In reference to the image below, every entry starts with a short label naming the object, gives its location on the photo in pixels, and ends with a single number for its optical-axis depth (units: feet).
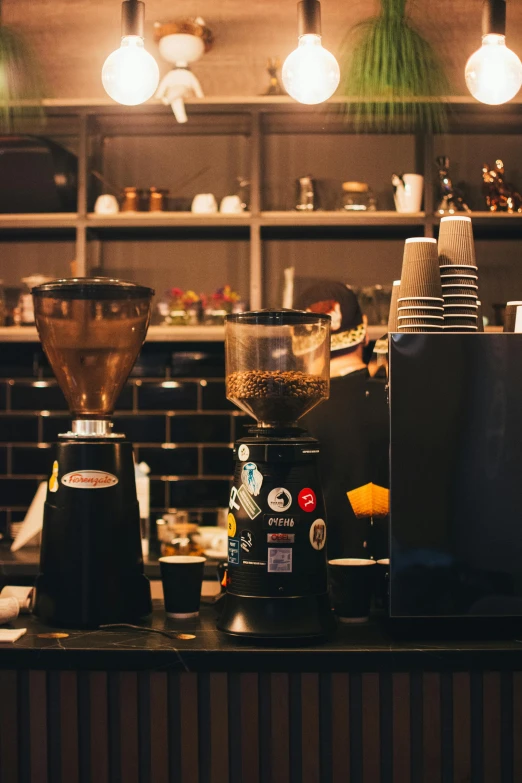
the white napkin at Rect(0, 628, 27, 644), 4.51
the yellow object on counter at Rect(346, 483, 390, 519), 5.90
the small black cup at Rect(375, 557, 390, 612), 5.23
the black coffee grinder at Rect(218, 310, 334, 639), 4.53
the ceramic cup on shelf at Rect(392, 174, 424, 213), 10.20
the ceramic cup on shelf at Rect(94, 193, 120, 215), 10.39
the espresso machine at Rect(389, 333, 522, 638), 4.65
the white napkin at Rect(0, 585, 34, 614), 5.26
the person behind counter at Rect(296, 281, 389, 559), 6.11
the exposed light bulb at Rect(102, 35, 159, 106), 7.31
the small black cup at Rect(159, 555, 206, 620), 5.03
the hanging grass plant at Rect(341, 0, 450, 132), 9.85
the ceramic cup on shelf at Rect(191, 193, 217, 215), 10.37
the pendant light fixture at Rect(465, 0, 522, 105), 6.99
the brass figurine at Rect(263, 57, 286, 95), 10.37
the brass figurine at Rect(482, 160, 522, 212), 10.33
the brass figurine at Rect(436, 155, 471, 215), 10.17
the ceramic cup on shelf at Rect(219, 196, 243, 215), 10.33
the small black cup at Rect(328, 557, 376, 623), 4.97
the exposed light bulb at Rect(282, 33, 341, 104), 7.15
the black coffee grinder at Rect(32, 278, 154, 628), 4.90
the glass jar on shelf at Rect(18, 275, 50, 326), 10.50
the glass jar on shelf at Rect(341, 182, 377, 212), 10.36
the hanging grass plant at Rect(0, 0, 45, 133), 10.29
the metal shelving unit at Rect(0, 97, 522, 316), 10.19
